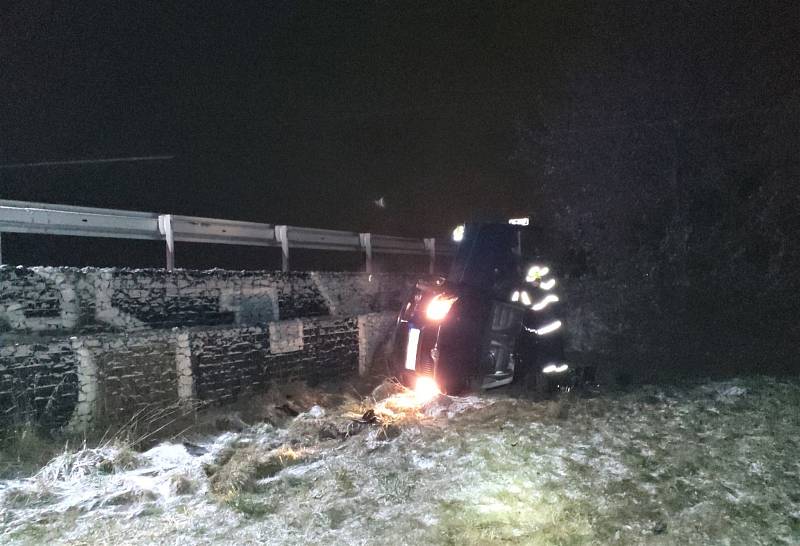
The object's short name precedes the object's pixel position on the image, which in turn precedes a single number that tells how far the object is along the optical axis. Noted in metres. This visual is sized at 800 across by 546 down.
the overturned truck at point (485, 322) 6.96
